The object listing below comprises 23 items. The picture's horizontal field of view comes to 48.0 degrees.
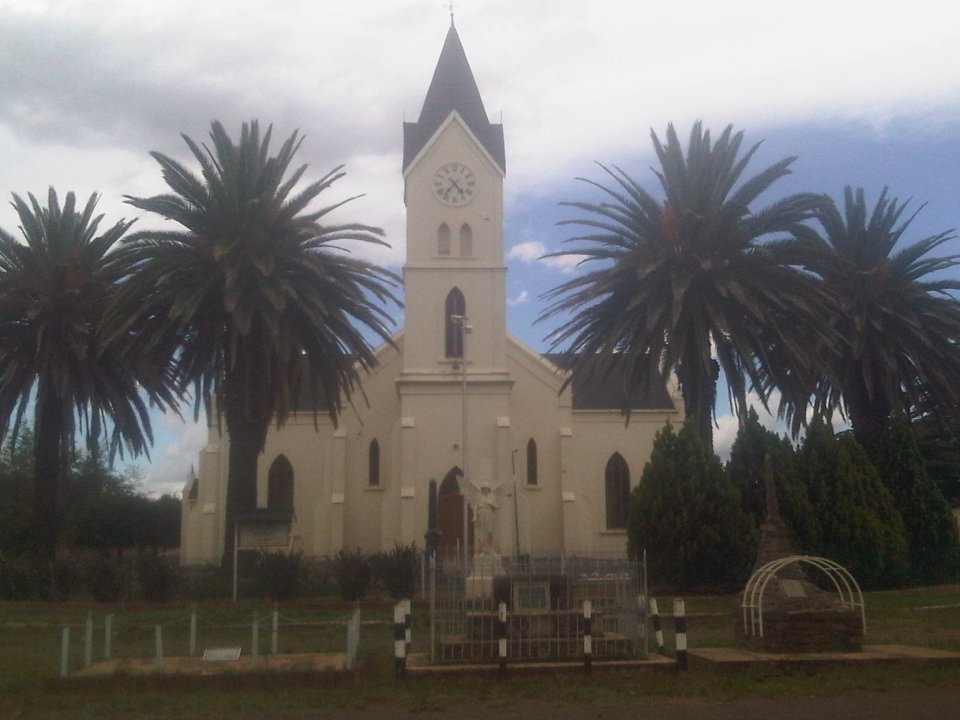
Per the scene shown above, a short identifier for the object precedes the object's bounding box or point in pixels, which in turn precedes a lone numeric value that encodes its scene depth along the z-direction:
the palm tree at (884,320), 36.62
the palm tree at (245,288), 30.33
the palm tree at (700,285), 31.94
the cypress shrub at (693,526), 30.14
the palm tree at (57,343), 32.03
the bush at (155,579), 28.02
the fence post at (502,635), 15.84
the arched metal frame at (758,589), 17.50
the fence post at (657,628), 18.03
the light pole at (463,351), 39.98
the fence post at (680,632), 15.93
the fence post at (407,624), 16.50
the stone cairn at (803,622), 17.22
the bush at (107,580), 28.22
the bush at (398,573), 29.00
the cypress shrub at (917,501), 34.50
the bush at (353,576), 28.42
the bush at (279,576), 28.42
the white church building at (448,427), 43.44
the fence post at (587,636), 15.98
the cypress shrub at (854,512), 32.16
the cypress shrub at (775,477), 31.84
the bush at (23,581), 29.14
